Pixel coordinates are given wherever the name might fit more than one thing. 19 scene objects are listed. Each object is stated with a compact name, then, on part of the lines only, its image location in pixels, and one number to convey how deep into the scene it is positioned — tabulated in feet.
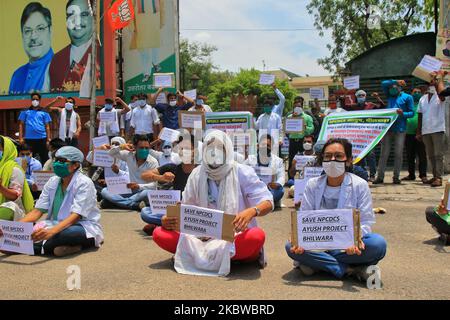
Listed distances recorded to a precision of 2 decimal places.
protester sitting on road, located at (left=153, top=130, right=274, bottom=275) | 14.57
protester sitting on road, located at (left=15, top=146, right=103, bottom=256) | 17.25
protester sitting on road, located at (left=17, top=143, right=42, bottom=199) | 29.28
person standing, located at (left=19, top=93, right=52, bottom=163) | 36.83
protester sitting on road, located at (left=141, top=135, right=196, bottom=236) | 19.79
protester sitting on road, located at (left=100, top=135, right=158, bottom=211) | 24.97
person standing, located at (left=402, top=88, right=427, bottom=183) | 33.96
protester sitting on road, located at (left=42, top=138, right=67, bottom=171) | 27.78
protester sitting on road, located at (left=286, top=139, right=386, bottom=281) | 13.51
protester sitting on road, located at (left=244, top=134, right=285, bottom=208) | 26.35
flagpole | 45.14
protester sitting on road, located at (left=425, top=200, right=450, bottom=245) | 17.70
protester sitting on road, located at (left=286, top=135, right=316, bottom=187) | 29.76
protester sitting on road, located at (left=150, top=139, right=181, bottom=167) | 26.10
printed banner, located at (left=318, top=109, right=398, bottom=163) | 27.96
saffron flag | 46.37
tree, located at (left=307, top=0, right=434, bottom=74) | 85.51
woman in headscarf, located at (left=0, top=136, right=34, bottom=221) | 18.58
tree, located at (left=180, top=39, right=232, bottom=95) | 178.91
